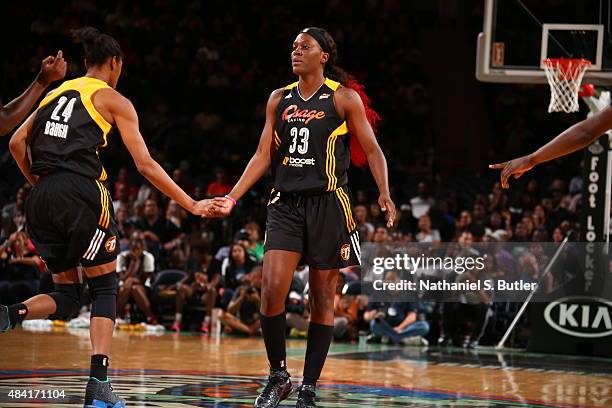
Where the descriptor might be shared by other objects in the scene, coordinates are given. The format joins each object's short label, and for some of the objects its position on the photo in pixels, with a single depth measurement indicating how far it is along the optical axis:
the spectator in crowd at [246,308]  14.07
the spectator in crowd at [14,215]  15.63
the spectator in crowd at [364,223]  14.49
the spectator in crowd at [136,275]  14.60
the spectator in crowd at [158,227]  15.68
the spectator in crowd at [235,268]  14.62
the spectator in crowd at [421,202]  16.69
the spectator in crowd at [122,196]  16.75
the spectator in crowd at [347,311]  13.91
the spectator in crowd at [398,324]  13.71
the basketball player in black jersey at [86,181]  5.80
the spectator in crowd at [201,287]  14.65
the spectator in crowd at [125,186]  16.97
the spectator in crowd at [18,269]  14.48
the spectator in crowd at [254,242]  14.90
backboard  11.68
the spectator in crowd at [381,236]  13.97
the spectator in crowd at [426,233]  14.71
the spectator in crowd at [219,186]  16.73
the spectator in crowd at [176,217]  16.12
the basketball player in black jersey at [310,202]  6.30
